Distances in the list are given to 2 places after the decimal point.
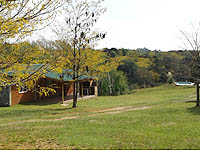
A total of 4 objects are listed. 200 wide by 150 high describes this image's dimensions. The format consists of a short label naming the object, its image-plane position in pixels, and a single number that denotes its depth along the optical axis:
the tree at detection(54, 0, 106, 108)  19.14
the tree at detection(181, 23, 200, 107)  17.14
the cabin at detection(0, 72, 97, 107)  21.83
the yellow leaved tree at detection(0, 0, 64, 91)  6.19
